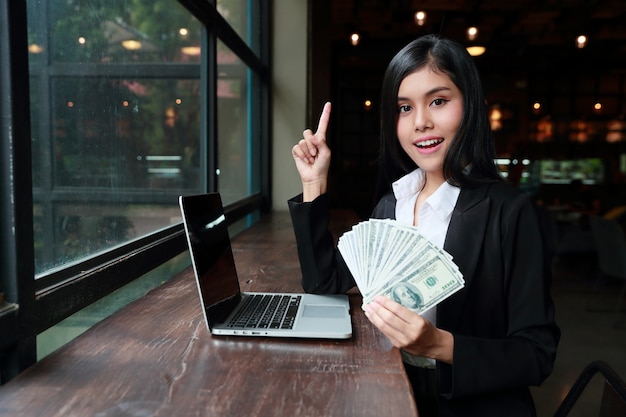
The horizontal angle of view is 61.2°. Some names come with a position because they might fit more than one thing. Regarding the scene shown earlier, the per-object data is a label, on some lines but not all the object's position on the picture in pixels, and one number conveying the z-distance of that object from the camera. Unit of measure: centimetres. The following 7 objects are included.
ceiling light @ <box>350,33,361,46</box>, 822
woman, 101
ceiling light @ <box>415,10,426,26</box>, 694
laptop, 108
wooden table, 77
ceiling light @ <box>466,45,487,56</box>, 760
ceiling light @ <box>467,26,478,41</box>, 740
